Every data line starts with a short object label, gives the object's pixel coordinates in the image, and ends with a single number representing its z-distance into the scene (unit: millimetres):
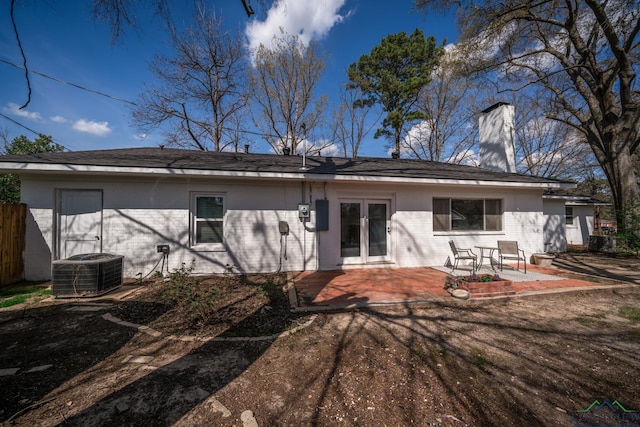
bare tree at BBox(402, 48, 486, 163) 18156
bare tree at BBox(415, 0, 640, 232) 8977
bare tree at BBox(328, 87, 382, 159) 19416
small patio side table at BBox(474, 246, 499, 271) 7100
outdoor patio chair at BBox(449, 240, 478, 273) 6498
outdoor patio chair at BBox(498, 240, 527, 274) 6966
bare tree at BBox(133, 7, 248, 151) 14680
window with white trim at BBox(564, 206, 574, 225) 15513
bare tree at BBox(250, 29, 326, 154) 16594
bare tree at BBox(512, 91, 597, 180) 21516
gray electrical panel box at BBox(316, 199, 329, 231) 7094
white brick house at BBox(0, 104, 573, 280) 6117
